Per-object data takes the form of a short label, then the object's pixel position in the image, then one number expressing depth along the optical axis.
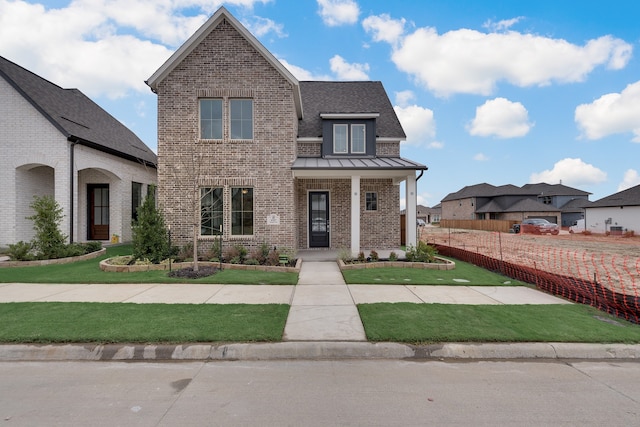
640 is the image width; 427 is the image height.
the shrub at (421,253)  10.62
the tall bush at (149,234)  10.02
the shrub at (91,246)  12.25
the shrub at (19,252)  10.20
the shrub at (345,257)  10.78
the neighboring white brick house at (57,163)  12.44
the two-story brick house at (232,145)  11.27
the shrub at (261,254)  10.33
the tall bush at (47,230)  10.66
